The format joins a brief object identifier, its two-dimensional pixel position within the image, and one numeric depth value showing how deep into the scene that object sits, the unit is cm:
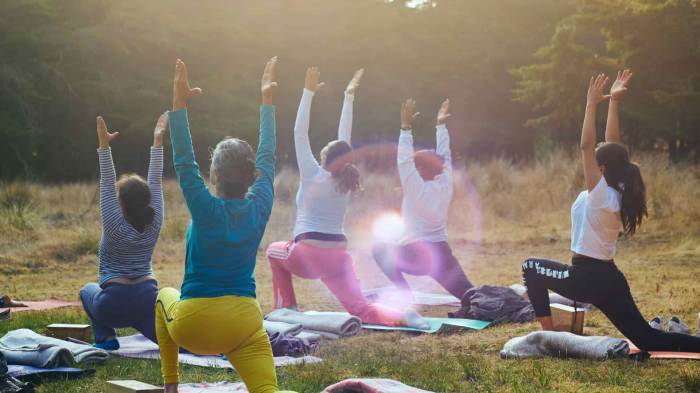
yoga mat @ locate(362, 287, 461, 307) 762
